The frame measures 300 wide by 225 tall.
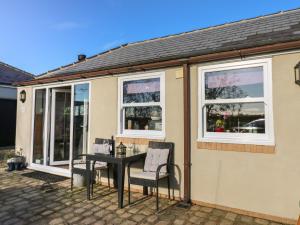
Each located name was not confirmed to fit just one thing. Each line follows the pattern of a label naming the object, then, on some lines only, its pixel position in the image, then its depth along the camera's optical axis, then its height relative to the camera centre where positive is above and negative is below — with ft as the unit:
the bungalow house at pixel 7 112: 39.29 +1.83
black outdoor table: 13.75 -2.55
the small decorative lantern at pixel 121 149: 15.68 -1.96
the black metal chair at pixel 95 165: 16.24 -3.32
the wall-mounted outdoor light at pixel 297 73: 11.59 +2.59
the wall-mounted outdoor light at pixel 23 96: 25.71 +3.02
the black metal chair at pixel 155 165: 13.38 -2.95
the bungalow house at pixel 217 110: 12.07 +0.85
